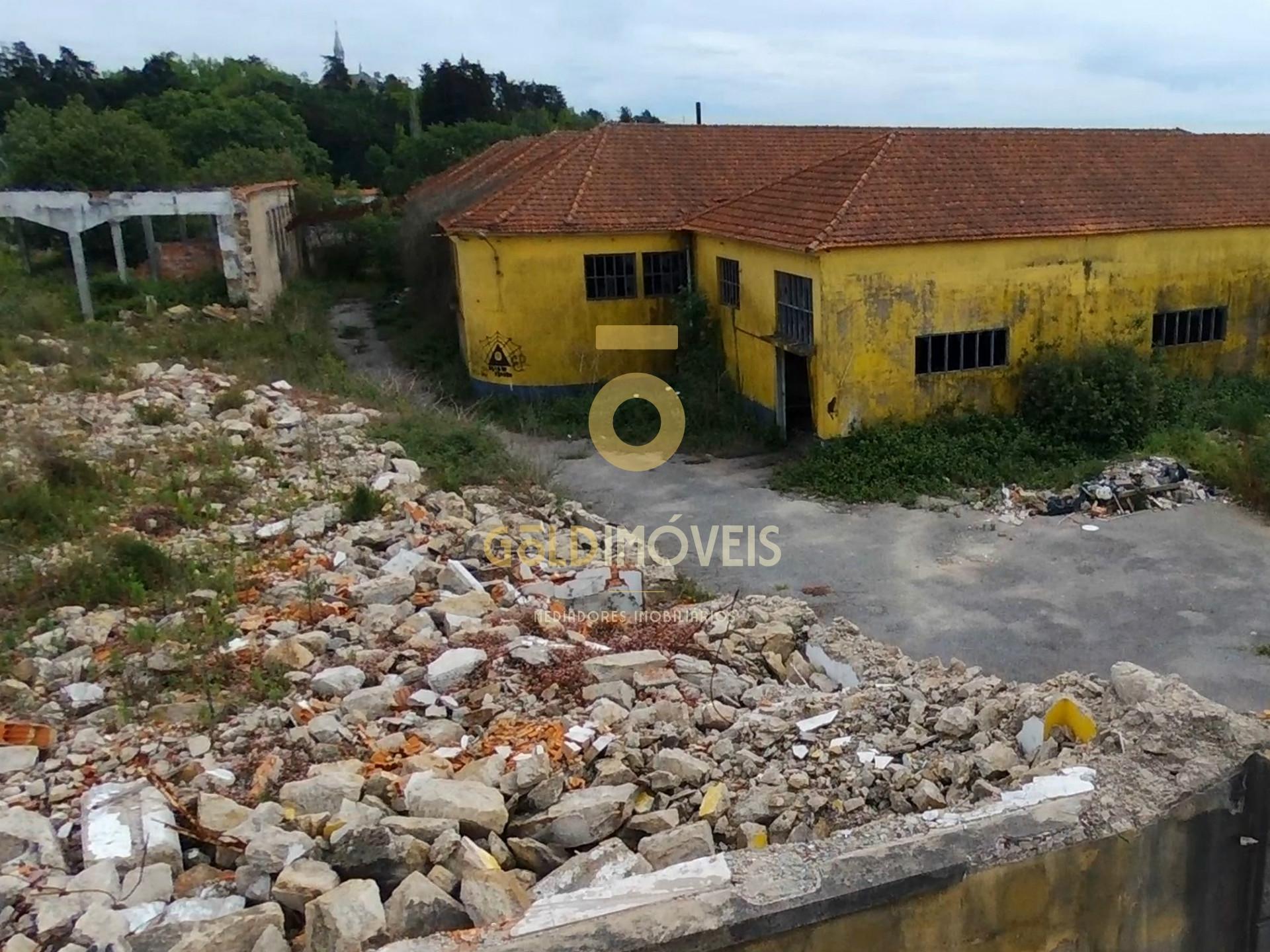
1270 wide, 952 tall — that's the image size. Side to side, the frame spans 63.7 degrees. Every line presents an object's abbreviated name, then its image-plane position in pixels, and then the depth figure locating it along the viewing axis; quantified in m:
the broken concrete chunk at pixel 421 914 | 4.13
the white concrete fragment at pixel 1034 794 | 4.48
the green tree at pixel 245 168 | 29.72
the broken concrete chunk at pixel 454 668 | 6.55
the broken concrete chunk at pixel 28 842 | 4.68
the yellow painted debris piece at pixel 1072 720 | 5.41
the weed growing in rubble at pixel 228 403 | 13.51
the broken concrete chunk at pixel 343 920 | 4.01
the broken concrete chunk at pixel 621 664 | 6.68
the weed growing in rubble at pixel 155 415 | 12.56
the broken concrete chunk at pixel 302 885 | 4.33
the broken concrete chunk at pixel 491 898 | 4.13
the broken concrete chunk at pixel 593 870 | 4.44
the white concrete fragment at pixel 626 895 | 3.93
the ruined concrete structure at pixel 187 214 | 18.83
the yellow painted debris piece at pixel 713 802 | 5.09
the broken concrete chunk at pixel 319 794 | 5.05
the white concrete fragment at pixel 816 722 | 5.94
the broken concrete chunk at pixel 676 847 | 4.63
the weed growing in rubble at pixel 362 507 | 9.81
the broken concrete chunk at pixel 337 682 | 6.39
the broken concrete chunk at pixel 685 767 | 5.39
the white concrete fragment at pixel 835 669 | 7.48
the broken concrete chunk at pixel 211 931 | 4.06
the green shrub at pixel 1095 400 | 13.67
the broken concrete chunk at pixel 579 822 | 4.94
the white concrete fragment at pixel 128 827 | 4.67
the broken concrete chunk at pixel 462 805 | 4.86
